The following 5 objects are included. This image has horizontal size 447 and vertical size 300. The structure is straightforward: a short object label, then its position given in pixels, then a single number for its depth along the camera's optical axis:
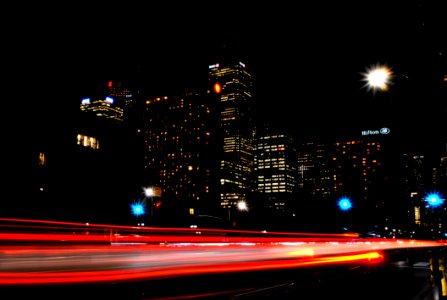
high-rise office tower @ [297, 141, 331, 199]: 159.00
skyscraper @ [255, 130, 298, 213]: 180.77
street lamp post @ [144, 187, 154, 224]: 50.27
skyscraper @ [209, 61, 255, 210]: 188.62
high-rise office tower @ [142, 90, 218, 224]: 182.88
